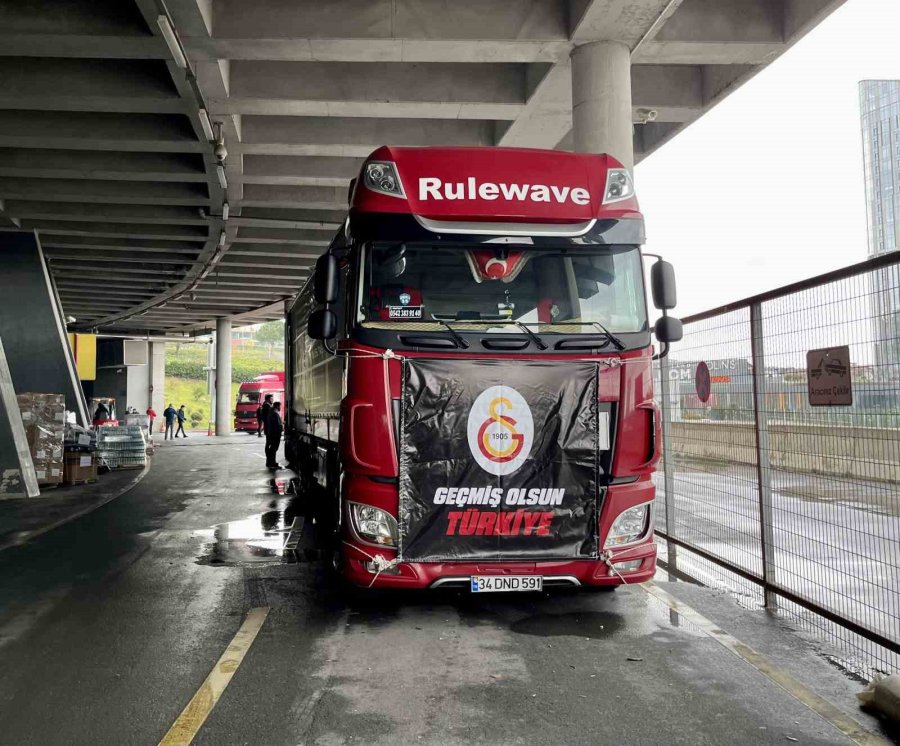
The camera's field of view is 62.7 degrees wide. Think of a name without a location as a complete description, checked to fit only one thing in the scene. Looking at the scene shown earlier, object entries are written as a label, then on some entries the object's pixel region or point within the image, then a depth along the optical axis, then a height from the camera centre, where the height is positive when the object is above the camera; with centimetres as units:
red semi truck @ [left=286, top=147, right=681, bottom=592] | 496 +24
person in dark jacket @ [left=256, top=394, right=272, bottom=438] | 1981 +14
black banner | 496 -37
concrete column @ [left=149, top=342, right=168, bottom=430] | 4934 +258
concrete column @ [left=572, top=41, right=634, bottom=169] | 919 +383
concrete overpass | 917 +474
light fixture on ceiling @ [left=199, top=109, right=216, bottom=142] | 1115 +447
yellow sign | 3053 +253
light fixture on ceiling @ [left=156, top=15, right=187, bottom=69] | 838 +445
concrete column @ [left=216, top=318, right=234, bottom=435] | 3853 +188
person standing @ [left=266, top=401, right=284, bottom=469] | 1867 -61
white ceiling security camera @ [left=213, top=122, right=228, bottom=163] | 1207 +439
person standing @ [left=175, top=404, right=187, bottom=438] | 4036 -36
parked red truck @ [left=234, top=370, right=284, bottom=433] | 4341 +87
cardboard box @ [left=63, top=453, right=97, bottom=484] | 1487 -112
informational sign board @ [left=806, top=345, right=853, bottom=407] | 455 +17
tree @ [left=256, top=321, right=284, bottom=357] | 10670 +1193
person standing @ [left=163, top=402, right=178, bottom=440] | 3873 -24
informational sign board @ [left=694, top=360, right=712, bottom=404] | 698 +23
